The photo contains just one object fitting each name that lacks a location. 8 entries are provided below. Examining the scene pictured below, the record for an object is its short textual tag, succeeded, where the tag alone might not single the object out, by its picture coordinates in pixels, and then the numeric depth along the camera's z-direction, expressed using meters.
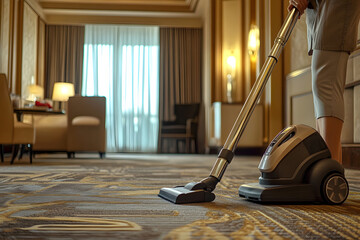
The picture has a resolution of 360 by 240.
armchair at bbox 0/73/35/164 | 3.67
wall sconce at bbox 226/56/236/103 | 6.63
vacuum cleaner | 1.19
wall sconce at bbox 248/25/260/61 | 5.93
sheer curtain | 8.40
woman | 1.34
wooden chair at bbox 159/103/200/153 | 7.82
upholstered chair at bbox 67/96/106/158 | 5.21
